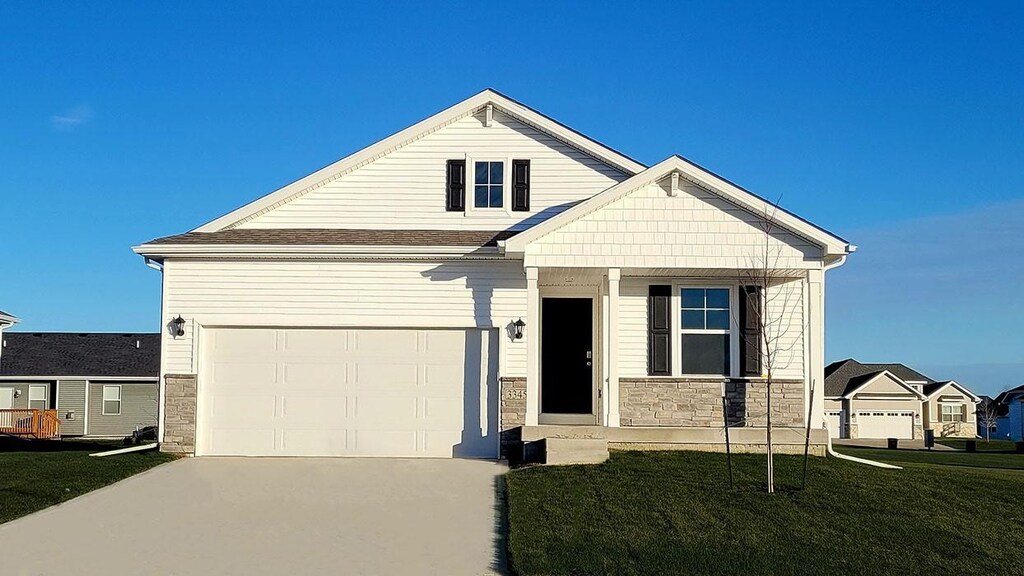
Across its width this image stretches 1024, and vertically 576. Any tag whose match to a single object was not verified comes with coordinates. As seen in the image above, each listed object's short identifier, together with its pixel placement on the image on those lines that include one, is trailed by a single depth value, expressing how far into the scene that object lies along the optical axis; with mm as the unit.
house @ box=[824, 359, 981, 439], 49062
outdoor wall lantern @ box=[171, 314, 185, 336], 15758
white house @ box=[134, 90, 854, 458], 15719
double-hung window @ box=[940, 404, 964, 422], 55188
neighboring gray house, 37281
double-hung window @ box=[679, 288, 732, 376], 15883
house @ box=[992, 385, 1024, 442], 59138
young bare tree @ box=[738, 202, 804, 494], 15148
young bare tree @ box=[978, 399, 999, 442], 58744
